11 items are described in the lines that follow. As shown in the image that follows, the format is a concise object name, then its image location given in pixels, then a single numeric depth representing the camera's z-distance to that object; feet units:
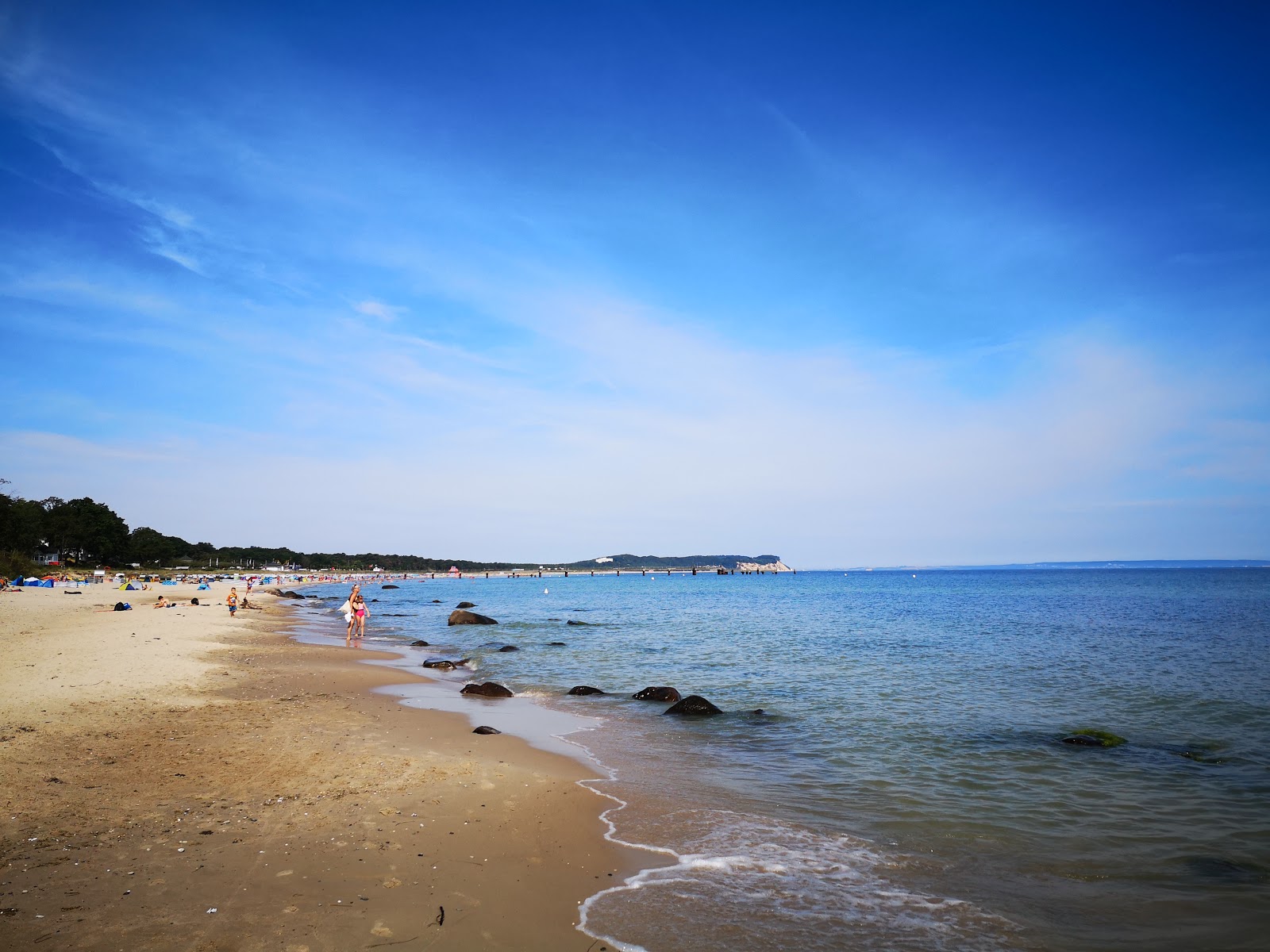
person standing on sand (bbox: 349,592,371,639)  123.44
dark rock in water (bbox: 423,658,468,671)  86.28
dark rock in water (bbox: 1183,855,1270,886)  27.48
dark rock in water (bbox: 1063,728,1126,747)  48.75
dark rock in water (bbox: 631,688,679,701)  66.54
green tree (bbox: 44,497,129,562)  338.13
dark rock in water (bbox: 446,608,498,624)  155.94
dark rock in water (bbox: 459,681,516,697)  67.26
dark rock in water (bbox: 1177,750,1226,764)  44.73
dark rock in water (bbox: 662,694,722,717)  59.52
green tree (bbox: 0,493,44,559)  260.42
